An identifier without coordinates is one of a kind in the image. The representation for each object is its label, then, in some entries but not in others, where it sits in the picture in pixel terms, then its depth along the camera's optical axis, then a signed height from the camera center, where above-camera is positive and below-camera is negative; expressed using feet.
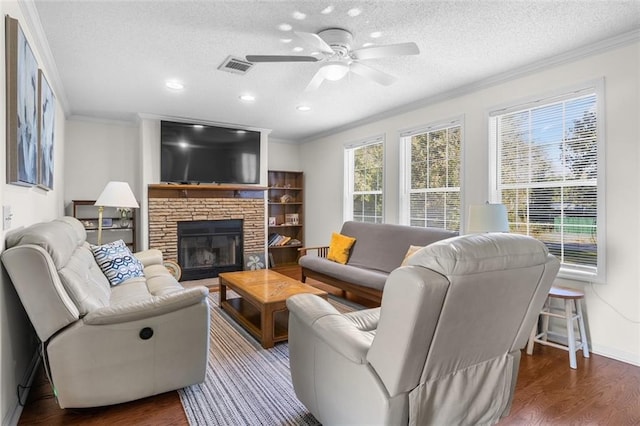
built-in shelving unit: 21.97 -0.29
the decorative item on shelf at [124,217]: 17.03 -0.37
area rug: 6.38 -3.77
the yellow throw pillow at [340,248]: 15.40 -1.72
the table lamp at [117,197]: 12.40 +0.45
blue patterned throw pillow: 10.48 -1.65
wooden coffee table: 9.50 -2.60
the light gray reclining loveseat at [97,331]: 5.84 -2.20
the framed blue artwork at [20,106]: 5.90 +1.94
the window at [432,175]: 13.47 +1.40
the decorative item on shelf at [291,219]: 22.58 -0.62
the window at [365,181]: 17.02 +1.48
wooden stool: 8.64 -2.94
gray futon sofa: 12.24 -2.00
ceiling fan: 7.69 +3.65
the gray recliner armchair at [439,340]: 4.23 -1.84
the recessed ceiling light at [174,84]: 11.95 +4.36
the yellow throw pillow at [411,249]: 12.23 -1.40
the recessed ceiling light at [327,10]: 7.47 +4.31
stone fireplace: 16.85 -0.36
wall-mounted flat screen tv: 16.85 +2.83
